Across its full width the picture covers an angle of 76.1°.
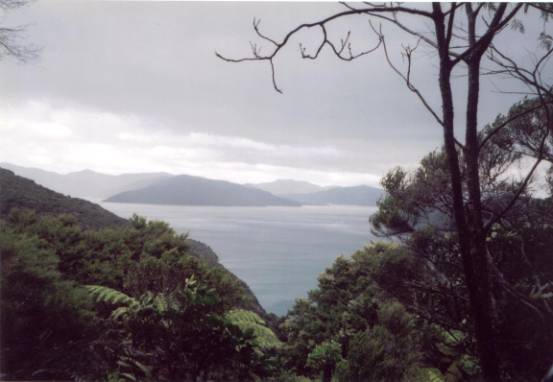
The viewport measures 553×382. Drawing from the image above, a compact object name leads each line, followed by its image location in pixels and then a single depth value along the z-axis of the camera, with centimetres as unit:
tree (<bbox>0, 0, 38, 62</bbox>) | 328
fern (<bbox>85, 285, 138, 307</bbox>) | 331
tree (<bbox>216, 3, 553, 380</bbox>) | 190
